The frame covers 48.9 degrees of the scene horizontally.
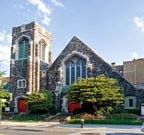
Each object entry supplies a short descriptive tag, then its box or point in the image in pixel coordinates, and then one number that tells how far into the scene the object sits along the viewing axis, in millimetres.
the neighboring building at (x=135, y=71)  25322
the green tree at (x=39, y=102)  20325
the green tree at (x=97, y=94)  17892
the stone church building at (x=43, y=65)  21168
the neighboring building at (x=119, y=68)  27043
